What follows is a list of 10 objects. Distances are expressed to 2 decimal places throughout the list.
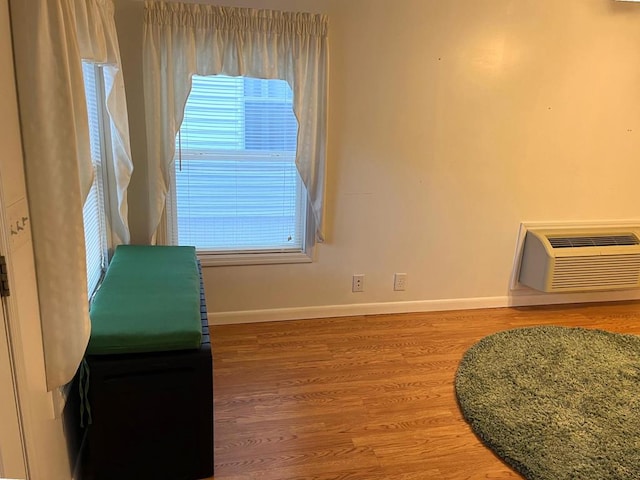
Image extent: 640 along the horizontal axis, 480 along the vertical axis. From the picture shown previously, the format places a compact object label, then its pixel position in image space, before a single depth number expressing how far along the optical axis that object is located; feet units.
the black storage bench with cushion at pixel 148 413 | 5.85
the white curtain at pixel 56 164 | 4.28
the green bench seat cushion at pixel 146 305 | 5.88
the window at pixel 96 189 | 7.83
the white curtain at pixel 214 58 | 8.96
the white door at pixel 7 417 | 3.88
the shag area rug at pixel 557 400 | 6.96
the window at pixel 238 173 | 9.91
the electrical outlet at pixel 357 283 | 11.50
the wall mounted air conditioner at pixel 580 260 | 11.75
